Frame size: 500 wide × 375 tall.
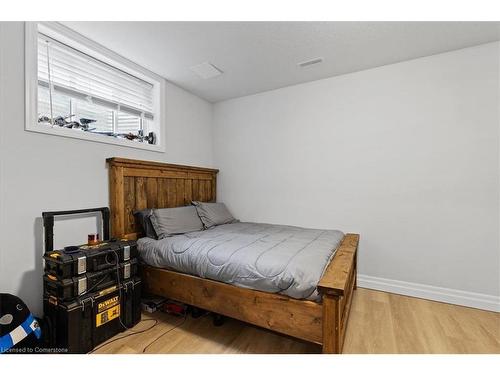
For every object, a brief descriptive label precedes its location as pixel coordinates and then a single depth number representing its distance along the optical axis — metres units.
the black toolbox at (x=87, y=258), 1.43
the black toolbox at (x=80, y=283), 1.42
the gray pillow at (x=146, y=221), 2.19
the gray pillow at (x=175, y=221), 2.16
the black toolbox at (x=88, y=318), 1.41
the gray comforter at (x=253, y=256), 1.37
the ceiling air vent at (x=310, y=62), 2.29
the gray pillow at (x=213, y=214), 2.68
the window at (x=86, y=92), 1.71
